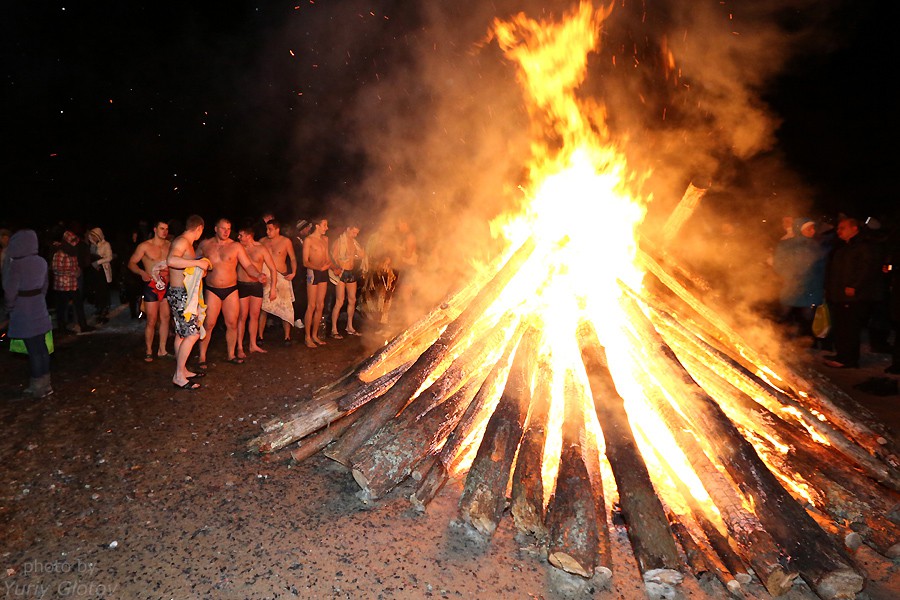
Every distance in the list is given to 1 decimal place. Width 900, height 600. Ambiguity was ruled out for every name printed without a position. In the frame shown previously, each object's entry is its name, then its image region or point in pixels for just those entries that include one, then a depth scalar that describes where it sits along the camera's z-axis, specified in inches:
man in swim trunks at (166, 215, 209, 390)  234.7
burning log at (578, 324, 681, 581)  111.6
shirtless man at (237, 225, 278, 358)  291.6
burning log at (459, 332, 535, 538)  125.0
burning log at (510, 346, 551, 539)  124.1
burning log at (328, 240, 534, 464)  153.4
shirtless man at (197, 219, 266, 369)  266.2
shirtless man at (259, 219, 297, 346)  317.1
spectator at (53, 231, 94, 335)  323.9
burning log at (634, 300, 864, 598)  105.3
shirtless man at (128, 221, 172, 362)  282.4
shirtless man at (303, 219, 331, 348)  329.1
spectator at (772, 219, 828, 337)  321.4
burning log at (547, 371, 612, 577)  110.4
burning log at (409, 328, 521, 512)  138.2
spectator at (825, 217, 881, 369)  285.4
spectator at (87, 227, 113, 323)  375.6
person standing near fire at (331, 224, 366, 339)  354.9
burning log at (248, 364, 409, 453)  169.6
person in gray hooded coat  212.4
